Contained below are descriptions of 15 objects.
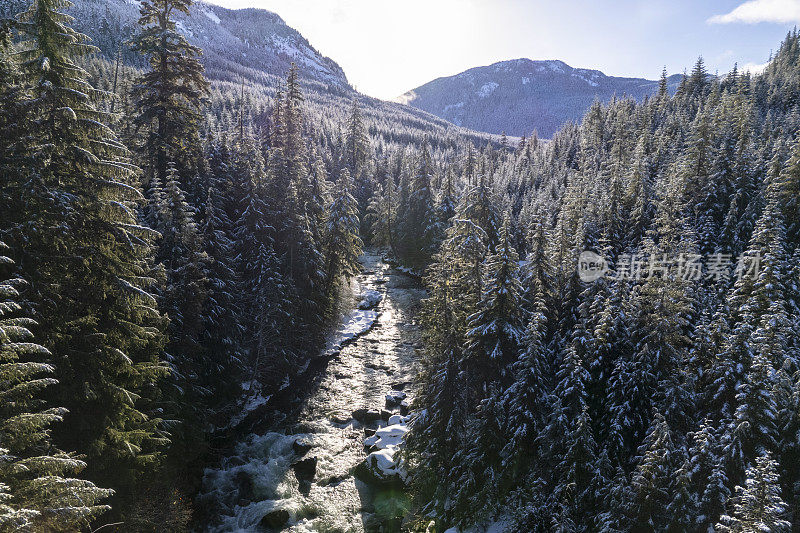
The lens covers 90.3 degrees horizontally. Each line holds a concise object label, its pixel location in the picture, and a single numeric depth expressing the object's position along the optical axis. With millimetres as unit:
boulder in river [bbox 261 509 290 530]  19172
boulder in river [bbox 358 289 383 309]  44500
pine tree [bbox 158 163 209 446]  19562
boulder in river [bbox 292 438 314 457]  23766
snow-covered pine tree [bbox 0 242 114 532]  8242
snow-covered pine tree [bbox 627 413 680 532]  14375
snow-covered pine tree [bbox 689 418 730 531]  14250
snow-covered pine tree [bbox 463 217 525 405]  19906
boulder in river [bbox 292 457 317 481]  22188
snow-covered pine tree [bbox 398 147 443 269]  53412
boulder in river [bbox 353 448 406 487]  21938
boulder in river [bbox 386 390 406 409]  28453
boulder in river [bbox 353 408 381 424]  26875
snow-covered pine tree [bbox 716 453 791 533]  10812
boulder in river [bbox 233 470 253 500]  20844
